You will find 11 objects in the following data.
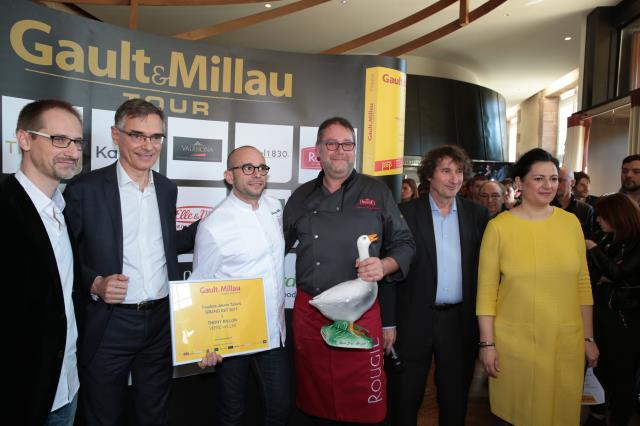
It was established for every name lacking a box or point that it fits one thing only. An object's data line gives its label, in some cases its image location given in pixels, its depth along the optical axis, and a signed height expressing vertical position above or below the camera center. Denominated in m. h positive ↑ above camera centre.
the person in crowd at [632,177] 3.80 +0.27
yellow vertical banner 2.91 +0.50
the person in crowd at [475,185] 4.79 +0.20
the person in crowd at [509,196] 4.97 +0.10
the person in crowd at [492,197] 3.98 +0.06
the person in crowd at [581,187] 5.38 +0.24
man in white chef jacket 2.05 -0.31
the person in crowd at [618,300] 2.78 -0.57
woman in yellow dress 2.03 -0.47
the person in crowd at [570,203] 3.97 +0.03
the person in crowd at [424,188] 2.68 +0.08
